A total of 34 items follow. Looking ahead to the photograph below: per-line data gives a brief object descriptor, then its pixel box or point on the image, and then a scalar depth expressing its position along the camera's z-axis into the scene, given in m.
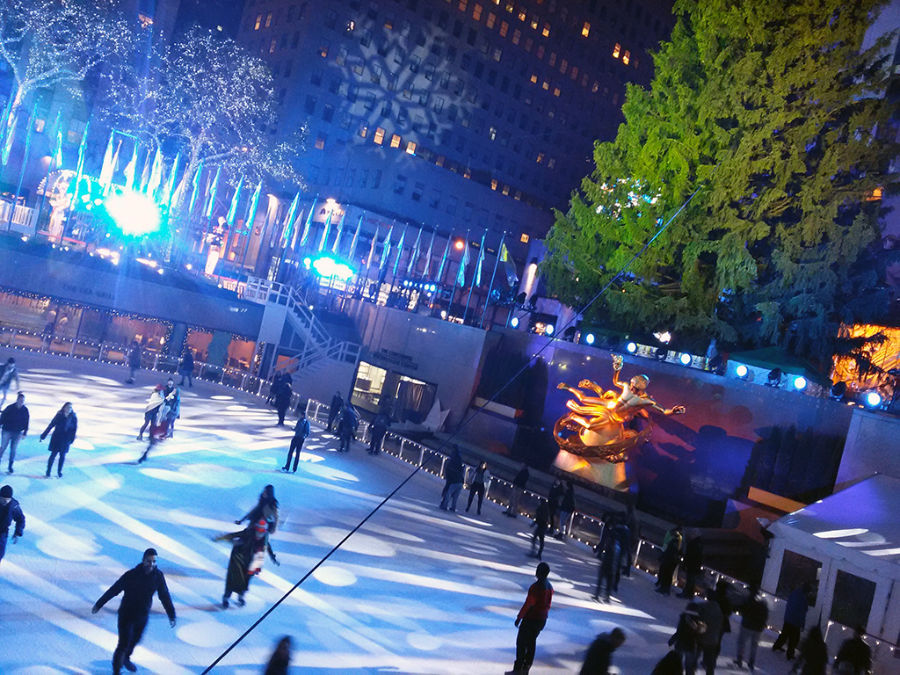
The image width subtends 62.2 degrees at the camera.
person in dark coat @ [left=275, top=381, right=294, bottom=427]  23.95
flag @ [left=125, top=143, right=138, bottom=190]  39.75
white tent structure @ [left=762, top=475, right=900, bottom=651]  13.05
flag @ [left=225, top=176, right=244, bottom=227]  42.92
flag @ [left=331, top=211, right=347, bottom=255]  48.16
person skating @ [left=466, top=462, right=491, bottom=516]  17.98
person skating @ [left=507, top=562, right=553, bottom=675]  8.73
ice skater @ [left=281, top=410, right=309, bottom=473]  17.52
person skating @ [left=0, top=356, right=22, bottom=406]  17.88
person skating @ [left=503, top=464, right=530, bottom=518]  18.75
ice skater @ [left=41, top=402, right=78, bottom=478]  13.14
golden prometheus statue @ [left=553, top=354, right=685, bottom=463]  22.16
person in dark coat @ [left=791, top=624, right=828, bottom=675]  10.12
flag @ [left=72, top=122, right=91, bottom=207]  37.22
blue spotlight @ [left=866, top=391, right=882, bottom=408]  18.55
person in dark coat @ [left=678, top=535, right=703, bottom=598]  14.75
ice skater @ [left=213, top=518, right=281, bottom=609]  9.34
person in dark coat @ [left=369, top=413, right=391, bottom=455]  22.75
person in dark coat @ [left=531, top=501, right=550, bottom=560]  15.37
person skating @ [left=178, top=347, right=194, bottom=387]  28.03
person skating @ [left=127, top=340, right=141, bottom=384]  26.77
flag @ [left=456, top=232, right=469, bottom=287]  35.44
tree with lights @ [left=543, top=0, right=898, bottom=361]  23.45
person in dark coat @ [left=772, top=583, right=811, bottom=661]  12.24
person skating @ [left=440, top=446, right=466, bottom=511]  17.23
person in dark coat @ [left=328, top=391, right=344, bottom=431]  24.60
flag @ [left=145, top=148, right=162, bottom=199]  41.34
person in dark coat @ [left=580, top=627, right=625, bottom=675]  7.34
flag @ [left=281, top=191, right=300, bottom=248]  43.23
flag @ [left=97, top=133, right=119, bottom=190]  38.50
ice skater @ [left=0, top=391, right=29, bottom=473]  13.04
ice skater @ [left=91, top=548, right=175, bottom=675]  7.12
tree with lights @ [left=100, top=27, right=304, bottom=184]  47.16
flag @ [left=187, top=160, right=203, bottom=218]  45.39
